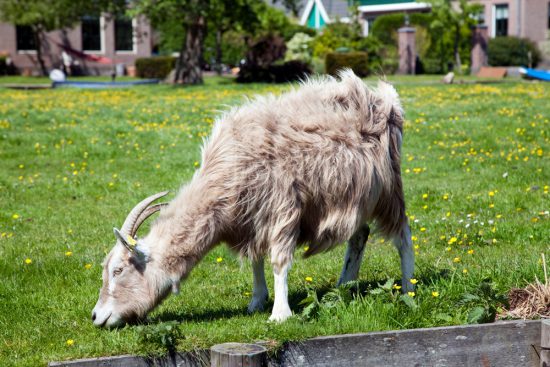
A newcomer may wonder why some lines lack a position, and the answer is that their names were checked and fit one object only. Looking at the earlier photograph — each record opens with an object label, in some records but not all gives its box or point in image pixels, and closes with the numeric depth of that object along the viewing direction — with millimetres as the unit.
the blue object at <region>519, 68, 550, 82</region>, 31548
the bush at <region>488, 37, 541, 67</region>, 42500
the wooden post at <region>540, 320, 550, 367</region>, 5129
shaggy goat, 5980
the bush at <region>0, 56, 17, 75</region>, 46906
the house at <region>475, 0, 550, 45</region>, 45153
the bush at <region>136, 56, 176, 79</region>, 44031
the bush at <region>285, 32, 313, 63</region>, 39812
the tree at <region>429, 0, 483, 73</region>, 41094
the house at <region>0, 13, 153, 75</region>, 49750
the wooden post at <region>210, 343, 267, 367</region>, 4656
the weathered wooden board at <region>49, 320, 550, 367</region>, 5113
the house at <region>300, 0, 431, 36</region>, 50312
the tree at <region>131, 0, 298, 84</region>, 28266
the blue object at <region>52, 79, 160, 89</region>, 30156
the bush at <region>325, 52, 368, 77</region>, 33531
